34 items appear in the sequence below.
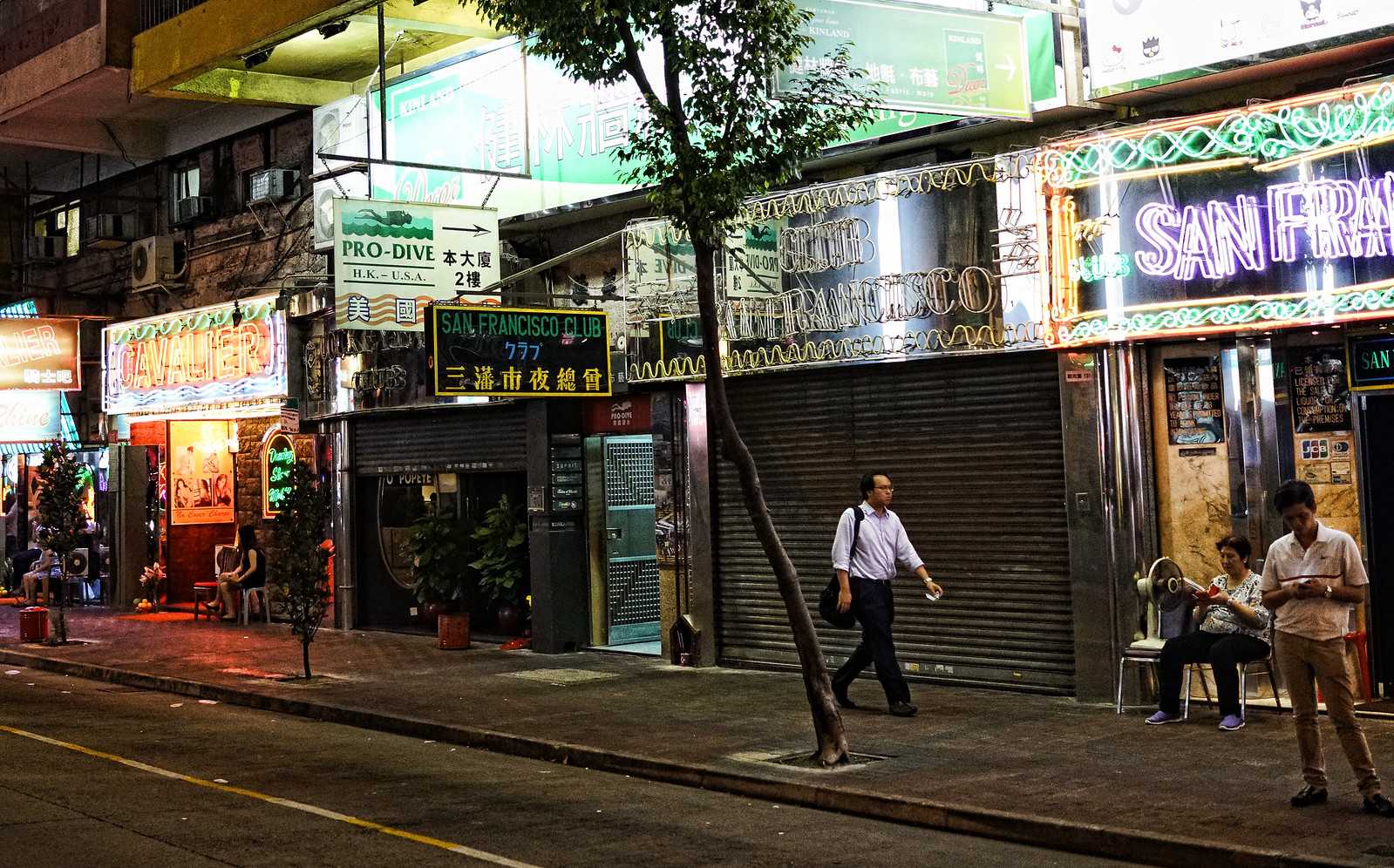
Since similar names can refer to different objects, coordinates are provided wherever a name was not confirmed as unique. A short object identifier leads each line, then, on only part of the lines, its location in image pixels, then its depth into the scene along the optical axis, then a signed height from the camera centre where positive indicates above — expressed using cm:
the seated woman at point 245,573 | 2284 -55
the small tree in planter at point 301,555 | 1609 -21
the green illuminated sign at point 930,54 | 1175 +378
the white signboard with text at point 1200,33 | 1113 +371
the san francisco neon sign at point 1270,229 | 1097 +210
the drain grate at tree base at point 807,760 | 1044 -176
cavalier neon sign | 2220 +292
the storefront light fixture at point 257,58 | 2020 +668
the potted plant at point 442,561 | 1923 -41
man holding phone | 821 -72
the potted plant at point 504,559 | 1866 -41
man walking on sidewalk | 1225 -50
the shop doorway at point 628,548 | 1809 -31
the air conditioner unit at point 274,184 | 2255 +548
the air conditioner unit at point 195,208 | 2442 +555
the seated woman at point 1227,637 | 1095 -105
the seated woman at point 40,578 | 2633 -57
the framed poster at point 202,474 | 2519 +115
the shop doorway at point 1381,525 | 1160 -25
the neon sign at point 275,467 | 2331 +112
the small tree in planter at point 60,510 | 1978 +48
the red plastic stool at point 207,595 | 2381 -92
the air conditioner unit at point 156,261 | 2512 +483
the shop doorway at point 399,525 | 2003 +12
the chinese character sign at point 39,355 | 2552 +336
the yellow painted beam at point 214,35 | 1852 +679
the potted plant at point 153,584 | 2533 -74
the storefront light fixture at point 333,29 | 1911 +664
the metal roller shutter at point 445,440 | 1906 +124
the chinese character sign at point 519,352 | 1507 +187
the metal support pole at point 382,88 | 1678 +513
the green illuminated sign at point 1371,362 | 1128 +102
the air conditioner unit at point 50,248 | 2838 +580
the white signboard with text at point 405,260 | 1577 +302
